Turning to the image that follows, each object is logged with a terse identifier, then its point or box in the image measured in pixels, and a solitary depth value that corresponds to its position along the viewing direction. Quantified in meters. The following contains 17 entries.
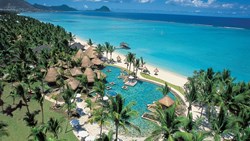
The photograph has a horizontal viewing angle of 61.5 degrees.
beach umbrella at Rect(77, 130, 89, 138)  24.27
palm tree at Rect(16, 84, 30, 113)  25.03
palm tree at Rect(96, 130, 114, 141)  17.30
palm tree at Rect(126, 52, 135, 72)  45.22
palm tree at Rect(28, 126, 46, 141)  17.20
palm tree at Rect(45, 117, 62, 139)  20.51
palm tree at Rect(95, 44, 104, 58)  56.04
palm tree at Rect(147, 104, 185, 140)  19.50
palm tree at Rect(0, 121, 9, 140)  18.37
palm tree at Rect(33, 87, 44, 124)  25.14
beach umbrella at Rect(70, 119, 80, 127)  26.45
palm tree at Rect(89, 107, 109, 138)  23.03
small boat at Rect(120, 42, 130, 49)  78.56
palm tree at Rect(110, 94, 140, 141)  21.42
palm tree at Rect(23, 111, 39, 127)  24.24
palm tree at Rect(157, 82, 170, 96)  31.91
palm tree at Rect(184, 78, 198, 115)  26.62
